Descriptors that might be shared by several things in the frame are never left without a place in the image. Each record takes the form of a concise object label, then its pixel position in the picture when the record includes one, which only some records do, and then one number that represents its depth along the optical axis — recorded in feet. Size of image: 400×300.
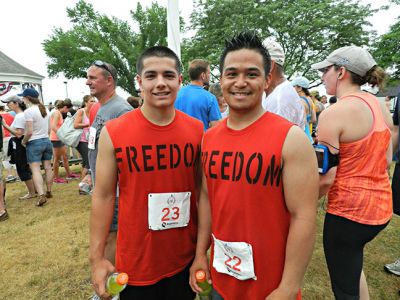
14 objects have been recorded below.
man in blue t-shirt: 11.09
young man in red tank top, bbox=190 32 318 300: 3.91
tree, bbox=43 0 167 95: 84.23
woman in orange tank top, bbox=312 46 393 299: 5.27
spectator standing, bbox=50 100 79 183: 20.81
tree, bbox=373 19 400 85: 54.39
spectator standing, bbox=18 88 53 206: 16.60
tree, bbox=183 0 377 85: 57.36
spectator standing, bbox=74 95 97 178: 16.97
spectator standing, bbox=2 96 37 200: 16.81
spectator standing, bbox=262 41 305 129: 7.11
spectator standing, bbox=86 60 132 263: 8.18
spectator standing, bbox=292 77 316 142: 15.28
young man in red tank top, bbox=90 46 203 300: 5.10
